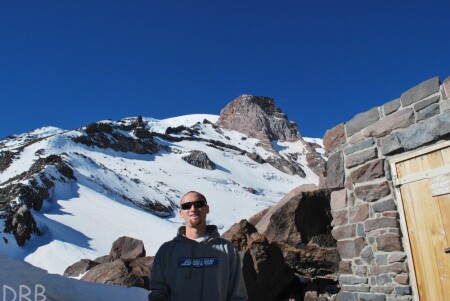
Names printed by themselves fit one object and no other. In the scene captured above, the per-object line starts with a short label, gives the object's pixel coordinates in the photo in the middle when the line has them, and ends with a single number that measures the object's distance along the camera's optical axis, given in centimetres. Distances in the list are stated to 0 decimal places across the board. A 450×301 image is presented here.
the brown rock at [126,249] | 1312
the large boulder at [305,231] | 1017
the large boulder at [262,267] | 857
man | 295
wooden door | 482
